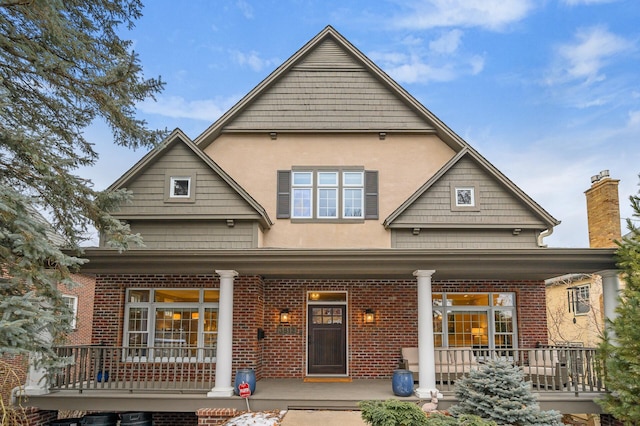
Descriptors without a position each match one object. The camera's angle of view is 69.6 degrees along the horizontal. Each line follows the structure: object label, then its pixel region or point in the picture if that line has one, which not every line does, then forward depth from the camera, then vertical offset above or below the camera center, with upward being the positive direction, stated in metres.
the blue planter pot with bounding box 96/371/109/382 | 10.45 -1.79
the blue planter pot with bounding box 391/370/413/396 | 9.15 -1.67
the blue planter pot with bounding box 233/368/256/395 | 9.05 -1.58
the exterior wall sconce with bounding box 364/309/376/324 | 11.77 -0.46
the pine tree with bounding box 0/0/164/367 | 5.68 +2.66
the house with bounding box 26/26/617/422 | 10.91 +1.71
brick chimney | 14.77 +2.88
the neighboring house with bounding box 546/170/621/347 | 14.91 +0.40
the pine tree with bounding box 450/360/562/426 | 7.36 -1.63
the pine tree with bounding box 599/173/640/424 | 7.73 -0.84
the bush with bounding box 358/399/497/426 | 6.78 -1.74
